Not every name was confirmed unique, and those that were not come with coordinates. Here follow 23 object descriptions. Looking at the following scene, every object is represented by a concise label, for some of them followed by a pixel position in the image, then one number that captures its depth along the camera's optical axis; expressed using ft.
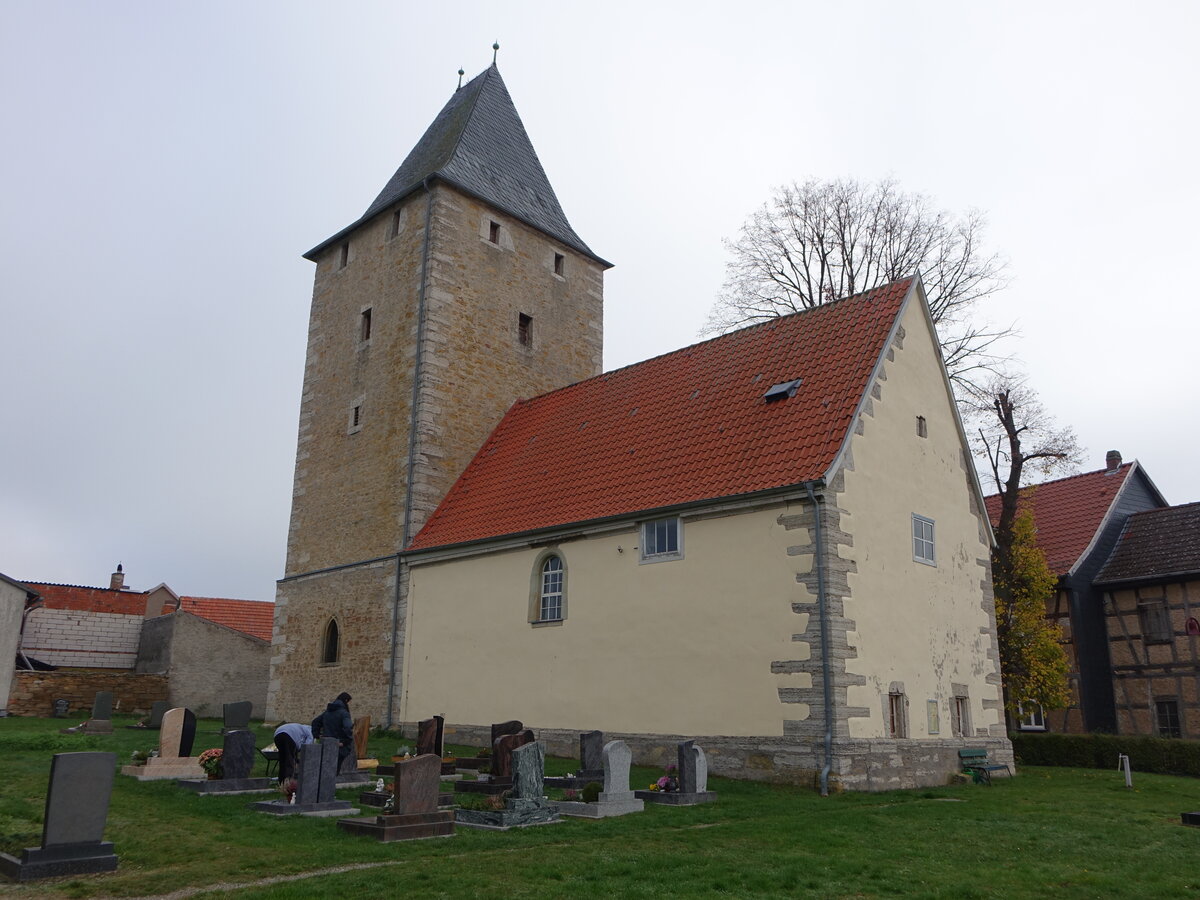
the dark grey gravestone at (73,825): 25.20
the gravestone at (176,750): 43.39
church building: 47.83
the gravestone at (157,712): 74.28
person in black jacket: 43.42
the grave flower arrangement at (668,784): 41.09
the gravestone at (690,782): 40.06
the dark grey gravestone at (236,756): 40.16
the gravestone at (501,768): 40.93
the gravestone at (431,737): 47.98
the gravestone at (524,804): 34.17
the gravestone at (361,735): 50.42
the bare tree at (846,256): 85.56
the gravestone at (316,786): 35.24
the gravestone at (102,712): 69.00
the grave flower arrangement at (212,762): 40.88
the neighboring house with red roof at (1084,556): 84.33
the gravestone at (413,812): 30.82
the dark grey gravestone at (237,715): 66.33
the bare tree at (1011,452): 78.18
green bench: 53.83
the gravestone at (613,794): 36.94
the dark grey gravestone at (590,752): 44.27
